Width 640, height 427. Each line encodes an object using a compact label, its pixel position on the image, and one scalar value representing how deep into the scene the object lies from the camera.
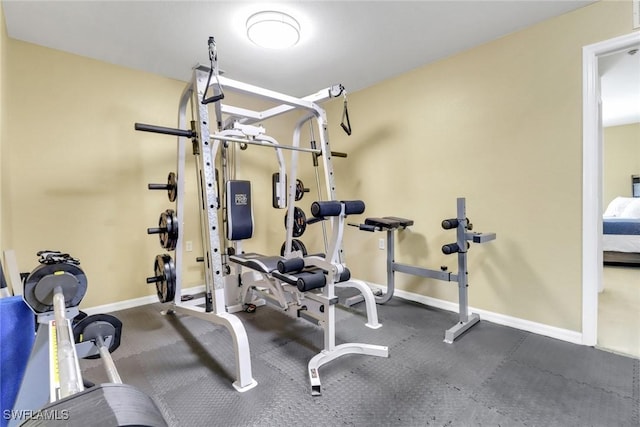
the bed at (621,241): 4.35
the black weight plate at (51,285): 1.01
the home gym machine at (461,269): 2.32
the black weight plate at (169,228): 2.50
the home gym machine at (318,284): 1.80
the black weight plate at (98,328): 1.06
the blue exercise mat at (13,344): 0.86
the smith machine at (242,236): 1.87
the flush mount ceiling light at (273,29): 2.13
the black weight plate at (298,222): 3.39
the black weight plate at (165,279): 2.46
